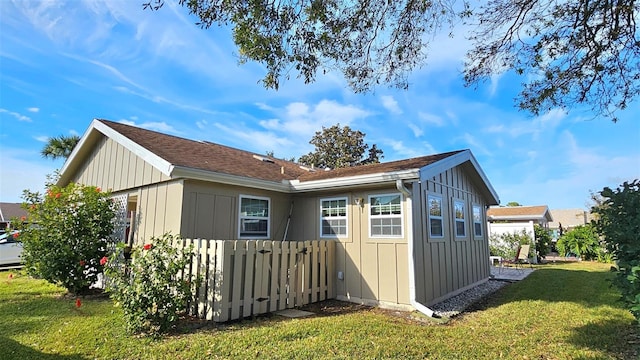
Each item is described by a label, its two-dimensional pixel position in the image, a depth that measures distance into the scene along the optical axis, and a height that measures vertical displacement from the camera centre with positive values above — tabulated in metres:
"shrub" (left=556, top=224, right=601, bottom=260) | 17.52 -0.33
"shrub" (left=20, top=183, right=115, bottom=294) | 7.47 +0.00
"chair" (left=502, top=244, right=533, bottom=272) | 13.37 -0.66
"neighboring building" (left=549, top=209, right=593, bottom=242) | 35.20 +2.13
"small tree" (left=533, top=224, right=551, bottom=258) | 17.50 -0.22
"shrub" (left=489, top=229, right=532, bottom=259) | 16.27 -0.27
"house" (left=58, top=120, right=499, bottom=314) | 6.84 +0.65
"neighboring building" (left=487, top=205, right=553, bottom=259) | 18.47 +1.25
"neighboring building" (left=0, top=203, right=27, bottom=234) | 25.86 +1.87
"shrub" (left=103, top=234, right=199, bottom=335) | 4.91 -0.81
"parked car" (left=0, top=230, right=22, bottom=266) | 12.92 -0.64
